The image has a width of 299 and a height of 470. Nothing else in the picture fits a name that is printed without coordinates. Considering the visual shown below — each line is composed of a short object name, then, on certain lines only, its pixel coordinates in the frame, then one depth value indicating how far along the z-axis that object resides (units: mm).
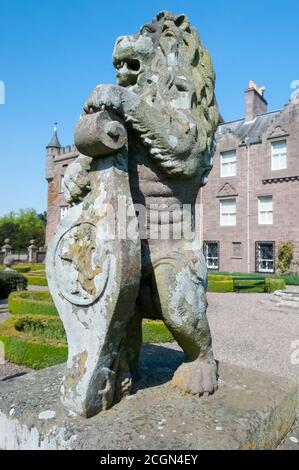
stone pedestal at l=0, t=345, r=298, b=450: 1922
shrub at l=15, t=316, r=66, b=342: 6883
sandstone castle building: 20828
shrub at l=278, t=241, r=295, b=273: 20141
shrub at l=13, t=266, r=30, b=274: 21623
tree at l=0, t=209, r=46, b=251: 57084
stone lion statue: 2203
